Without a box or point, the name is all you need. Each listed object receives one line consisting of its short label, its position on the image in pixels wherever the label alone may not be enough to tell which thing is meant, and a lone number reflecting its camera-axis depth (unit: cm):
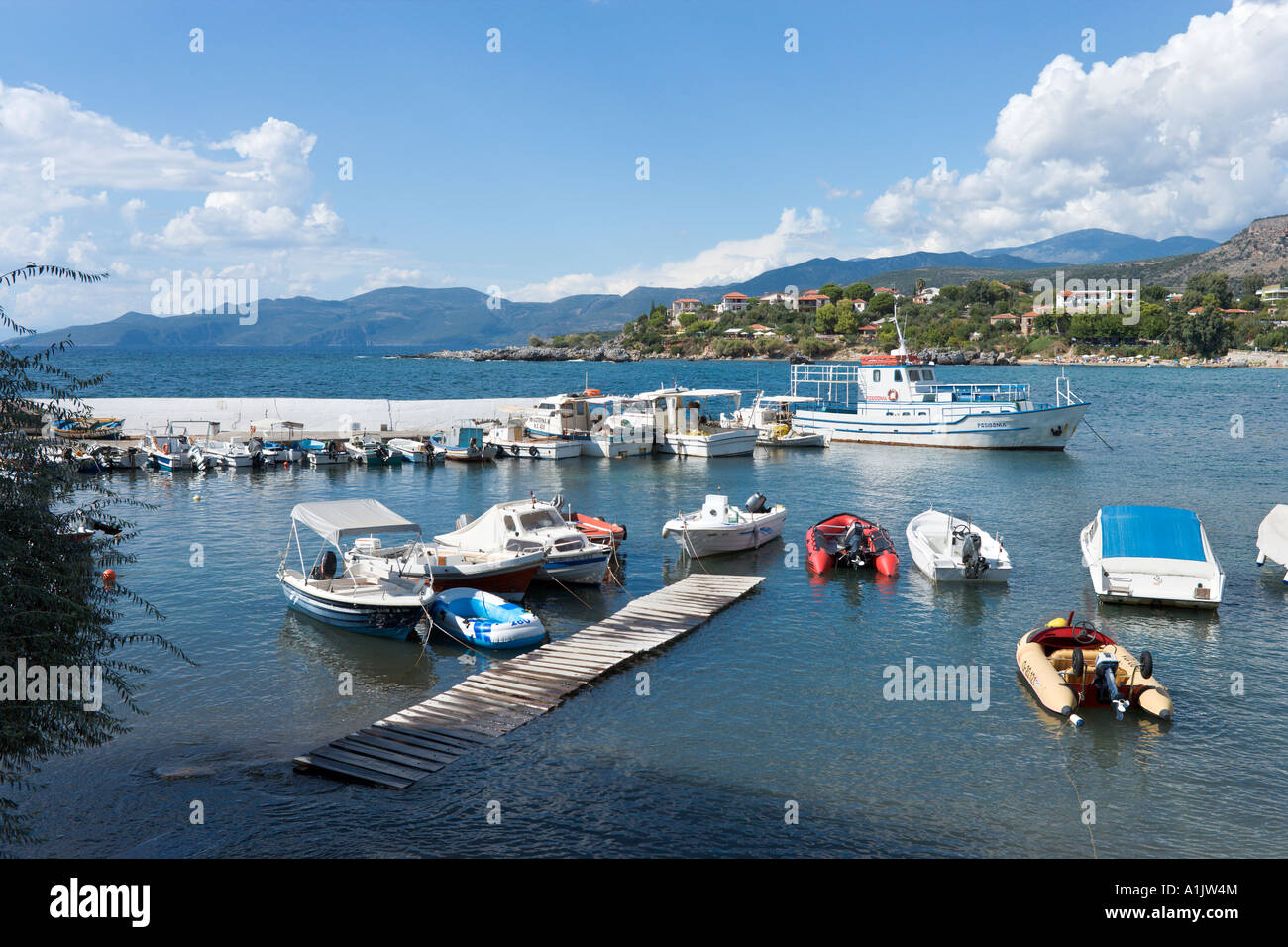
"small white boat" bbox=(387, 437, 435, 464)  5334
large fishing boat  5938
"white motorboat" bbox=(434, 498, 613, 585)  2550
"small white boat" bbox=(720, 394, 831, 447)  6275
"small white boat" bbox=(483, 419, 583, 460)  5594
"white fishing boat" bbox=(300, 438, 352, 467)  5231
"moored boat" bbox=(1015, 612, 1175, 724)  1719
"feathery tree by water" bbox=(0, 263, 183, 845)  938
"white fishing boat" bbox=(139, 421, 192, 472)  4859
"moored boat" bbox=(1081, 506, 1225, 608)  2352
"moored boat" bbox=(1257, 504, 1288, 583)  2712
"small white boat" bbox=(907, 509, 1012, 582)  2645
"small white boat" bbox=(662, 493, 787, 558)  3036
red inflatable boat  2861
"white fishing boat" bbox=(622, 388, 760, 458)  5716
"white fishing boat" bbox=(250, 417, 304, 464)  5125
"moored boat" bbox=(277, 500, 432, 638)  2161
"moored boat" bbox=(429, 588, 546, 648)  2111
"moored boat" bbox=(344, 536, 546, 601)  2322
